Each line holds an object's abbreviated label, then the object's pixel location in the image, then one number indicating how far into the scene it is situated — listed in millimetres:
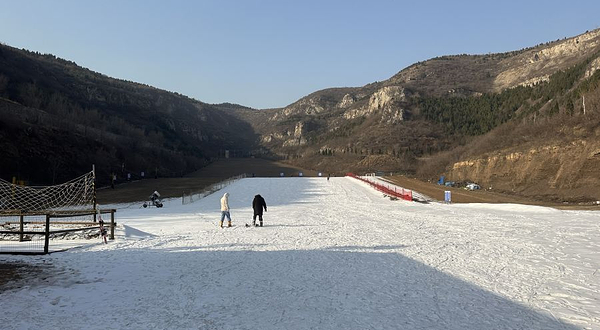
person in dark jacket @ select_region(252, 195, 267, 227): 20844
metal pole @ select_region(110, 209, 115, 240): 16734
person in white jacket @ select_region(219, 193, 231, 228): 20797
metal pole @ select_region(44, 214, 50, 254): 13344
